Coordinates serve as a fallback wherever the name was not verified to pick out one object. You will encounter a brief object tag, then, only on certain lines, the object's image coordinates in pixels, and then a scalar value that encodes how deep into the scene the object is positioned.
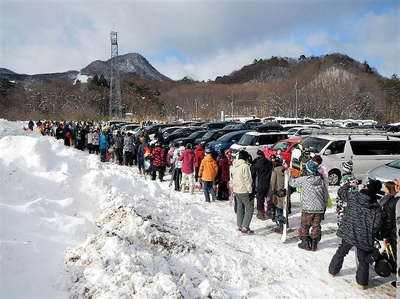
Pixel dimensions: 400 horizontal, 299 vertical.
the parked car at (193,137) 21.67
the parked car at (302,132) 20.40
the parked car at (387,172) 9.83
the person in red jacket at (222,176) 11.02
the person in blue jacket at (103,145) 18.11
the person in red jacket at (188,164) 11.62
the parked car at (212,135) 21.22
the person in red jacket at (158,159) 13.52
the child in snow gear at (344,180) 7.16
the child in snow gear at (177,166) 12.28
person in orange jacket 10.79
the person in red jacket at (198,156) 12.20
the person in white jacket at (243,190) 7.93
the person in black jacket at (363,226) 5.53
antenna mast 58.59
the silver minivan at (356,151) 13.32
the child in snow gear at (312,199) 6.89
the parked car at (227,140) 18.39
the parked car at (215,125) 29.76
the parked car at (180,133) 23.47
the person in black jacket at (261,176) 8.52
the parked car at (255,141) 16.62
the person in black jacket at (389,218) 5.69
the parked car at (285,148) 13.48
